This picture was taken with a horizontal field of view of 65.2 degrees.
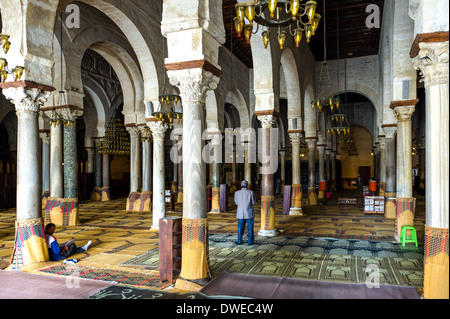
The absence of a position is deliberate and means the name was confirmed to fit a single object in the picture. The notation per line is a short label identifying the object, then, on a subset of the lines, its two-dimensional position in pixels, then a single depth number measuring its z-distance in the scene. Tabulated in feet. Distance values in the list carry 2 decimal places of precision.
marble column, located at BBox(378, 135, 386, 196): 50.65
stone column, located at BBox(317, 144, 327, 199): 60.03
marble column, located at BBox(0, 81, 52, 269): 18.42
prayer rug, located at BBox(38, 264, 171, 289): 15.80
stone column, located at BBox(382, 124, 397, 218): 36.88
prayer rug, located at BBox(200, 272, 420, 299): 13.98
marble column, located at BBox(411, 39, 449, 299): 12.47
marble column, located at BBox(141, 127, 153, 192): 38.03
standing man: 22.81
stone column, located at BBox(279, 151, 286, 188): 73.04
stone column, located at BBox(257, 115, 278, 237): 27.14
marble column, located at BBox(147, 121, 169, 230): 29.22
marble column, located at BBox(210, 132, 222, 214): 42.11
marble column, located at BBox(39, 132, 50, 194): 45.83
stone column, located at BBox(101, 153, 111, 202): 55.57
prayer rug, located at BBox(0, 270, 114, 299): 14.26
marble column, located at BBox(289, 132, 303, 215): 39.47
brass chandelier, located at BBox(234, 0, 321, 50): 13.24
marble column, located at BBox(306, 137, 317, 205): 48.73
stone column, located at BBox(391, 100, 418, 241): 25.64
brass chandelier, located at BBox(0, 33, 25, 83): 16.97
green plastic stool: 23.48
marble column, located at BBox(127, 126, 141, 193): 42.65
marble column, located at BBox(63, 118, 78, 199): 32.45
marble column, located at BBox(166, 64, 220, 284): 15.53
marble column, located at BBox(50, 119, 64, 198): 32.12
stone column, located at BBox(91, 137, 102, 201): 56.59
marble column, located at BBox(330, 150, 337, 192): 77.04
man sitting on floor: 19.44
